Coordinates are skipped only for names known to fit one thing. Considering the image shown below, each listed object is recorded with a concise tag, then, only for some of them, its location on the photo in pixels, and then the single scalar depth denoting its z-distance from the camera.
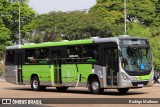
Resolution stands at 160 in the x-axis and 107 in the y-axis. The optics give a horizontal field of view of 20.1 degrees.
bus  23.14
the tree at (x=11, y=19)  70.06
